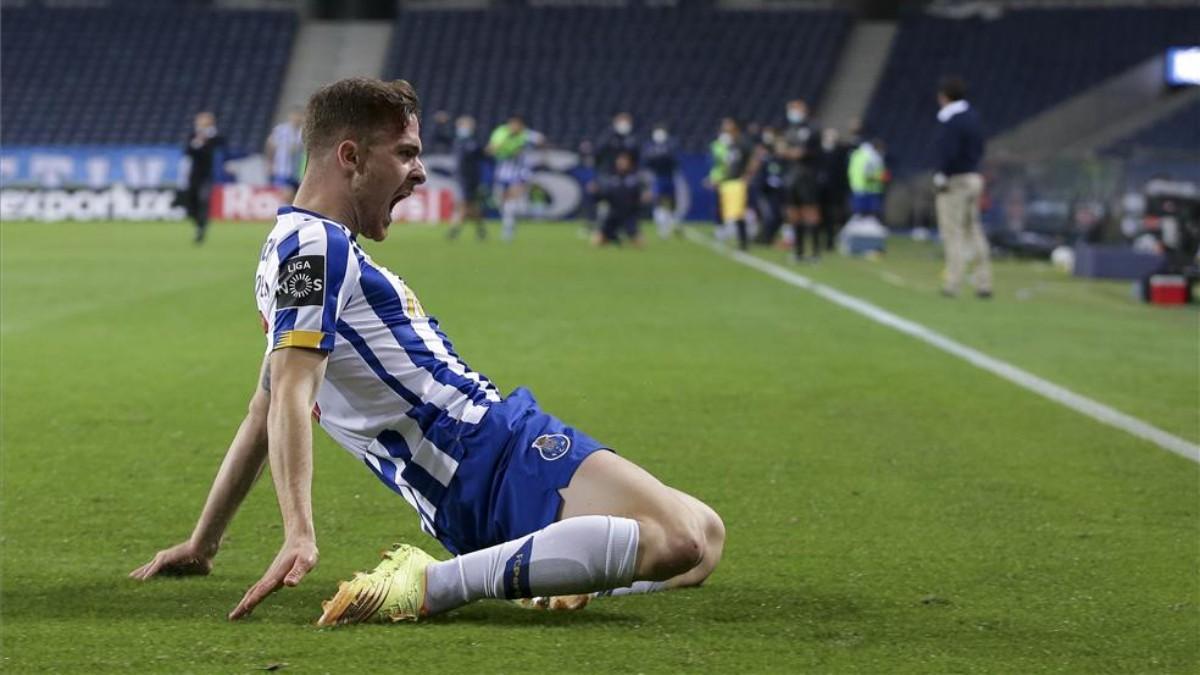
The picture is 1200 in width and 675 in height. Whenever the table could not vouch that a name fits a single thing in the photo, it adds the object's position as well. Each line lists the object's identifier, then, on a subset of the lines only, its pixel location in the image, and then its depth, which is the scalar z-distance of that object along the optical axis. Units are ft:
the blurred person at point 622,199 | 92.91
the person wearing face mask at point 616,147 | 95.96
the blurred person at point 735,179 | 93.50
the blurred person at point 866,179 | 109.19
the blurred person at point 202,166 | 92.43
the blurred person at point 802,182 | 80.02
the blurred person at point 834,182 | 87.30
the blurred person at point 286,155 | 109.40
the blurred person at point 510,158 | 101.91
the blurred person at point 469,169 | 105.19
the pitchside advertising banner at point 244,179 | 130.11
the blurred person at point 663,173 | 107.45
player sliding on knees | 14.30
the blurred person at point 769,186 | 95.14
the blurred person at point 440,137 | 105.50
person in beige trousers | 60.18
